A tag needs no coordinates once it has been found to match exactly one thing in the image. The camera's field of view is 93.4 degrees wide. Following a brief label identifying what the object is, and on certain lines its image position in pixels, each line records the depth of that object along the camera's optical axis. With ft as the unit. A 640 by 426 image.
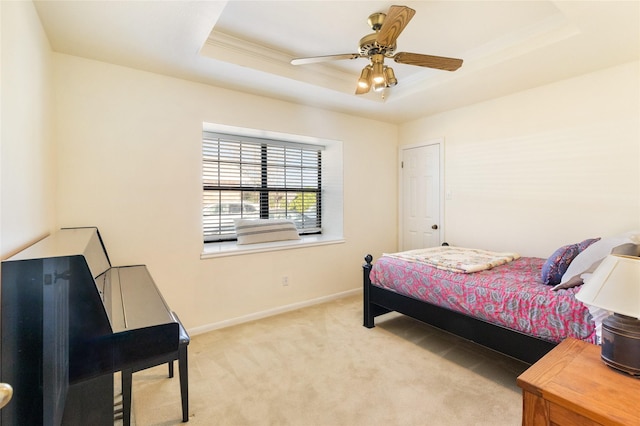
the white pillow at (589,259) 5.92
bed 5.73
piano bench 4.79
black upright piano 3.35
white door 13.01
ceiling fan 6.41
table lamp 3.25
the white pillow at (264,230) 11.28
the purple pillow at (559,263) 6.57
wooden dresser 3.13
